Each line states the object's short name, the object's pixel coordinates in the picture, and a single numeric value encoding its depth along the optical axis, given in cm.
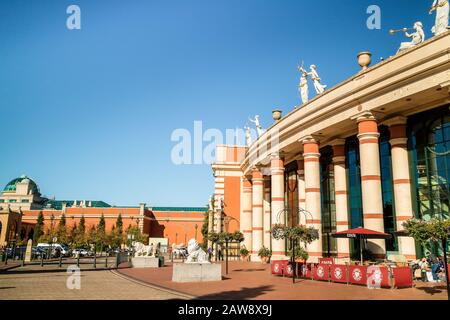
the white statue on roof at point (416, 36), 1909
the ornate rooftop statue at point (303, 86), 2677
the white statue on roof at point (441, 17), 1770
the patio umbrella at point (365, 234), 1814
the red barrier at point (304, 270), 1978
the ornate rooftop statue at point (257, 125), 3925
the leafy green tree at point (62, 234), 6981
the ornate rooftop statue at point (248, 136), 4462
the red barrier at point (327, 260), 2128
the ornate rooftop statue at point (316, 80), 2500
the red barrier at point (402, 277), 1557
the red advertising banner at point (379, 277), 1562
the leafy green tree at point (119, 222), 9794
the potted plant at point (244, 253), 3800
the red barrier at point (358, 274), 1648
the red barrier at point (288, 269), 2069
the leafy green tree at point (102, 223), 9318
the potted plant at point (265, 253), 3294
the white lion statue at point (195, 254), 1920
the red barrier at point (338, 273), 1748
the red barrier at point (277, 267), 2151
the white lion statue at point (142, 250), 3157
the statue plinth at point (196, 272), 1791
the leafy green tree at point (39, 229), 8719
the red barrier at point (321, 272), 1853
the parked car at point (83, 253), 6085
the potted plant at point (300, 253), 2038
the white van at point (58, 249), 5289
